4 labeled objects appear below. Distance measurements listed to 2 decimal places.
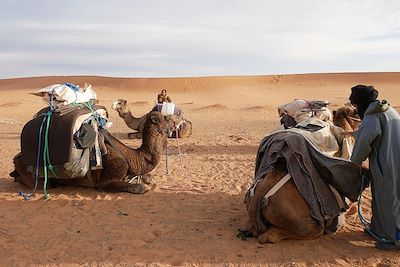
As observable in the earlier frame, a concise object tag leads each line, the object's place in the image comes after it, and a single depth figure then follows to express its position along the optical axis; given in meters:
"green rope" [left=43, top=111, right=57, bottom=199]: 6.79
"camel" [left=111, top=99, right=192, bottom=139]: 14.38
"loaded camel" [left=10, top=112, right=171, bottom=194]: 7.24
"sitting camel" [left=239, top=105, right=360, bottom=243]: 5.00
